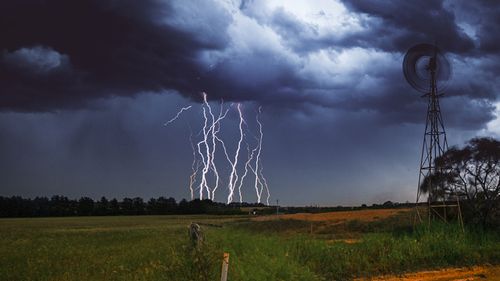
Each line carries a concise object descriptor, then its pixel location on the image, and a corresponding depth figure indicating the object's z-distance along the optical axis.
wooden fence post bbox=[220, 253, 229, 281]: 9.12
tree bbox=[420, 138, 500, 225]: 28.81
